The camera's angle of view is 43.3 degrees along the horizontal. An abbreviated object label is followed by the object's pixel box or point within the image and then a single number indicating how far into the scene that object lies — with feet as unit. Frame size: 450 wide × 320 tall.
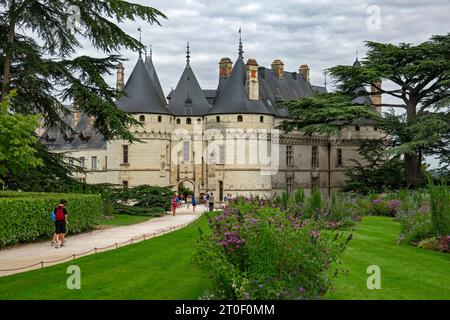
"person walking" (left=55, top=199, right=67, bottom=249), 47.19
